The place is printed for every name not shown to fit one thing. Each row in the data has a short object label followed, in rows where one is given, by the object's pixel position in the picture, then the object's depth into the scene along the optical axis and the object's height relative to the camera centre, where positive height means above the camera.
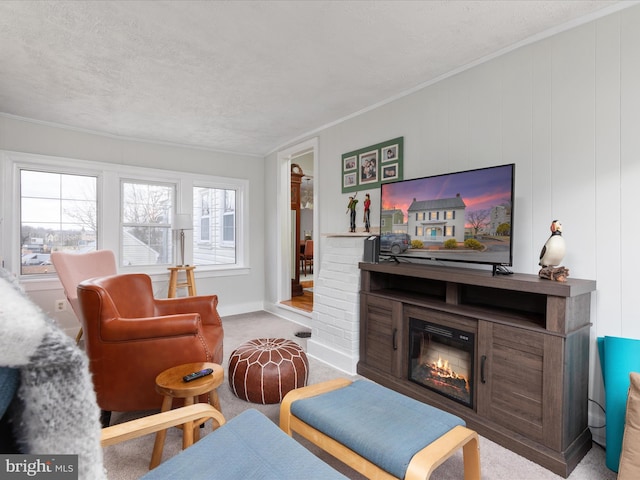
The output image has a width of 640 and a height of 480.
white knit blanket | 0.38 -0.17
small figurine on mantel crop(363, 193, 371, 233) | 3.39 +0.24
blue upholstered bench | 1.28 -0.80
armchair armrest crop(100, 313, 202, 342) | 1.98 -0.53
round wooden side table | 1.69 -0.76
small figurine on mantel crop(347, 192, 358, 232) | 3.58 +0.29
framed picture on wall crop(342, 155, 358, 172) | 3.62 +0.80
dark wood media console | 1.77 -0.67
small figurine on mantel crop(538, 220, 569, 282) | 1.93 -0.08
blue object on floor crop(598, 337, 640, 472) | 1.71 -0.74
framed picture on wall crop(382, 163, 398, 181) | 3.19 +0.63
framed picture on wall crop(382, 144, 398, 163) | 3.19 +0.80
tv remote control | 1.79 -0.73
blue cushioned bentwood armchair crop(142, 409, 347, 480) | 1.12 -0.77
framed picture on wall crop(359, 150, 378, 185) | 3.39 +0.71
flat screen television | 2.12 +0.15
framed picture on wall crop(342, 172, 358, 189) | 3.63 +0.62
